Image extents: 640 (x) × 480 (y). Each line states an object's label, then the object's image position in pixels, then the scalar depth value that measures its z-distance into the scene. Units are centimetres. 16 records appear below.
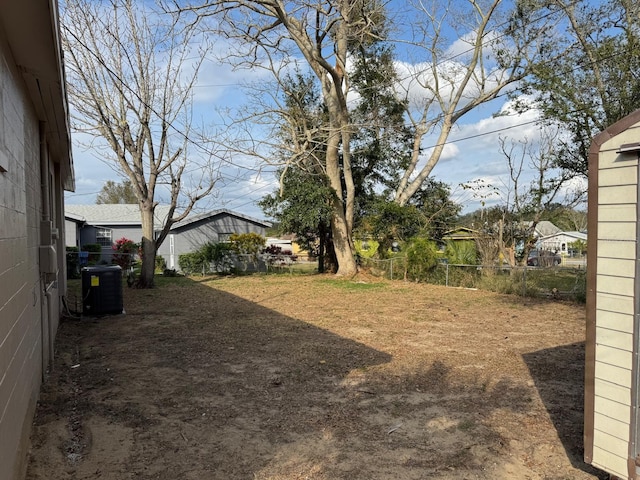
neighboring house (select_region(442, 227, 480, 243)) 1903
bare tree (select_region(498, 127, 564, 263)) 1833
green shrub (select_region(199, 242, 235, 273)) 2064
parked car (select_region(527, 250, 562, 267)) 2092
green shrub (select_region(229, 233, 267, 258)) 2150
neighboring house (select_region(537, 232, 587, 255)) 4778
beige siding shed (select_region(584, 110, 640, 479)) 290
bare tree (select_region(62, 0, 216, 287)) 1328
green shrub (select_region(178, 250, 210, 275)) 2059
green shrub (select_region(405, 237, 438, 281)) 1587
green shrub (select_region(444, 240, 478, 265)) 1550
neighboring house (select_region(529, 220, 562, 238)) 4894
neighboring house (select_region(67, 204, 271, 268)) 2550
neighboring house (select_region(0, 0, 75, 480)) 269
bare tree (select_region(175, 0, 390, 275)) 1551
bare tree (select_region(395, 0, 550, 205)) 1866
